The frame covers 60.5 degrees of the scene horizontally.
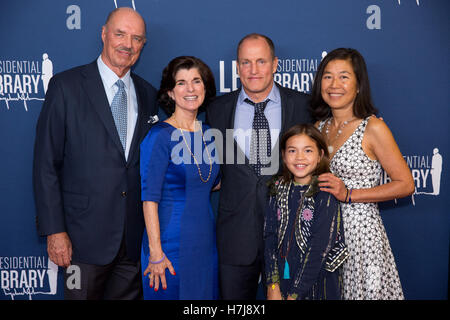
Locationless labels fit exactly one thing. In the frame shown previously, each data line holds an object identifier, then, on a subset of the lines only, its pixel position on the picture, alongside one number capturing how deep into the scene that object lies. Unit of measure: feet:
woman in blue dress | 6.58
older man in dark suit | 6.91
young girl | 6.05
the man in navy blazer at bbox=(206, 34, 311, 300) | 7.06
